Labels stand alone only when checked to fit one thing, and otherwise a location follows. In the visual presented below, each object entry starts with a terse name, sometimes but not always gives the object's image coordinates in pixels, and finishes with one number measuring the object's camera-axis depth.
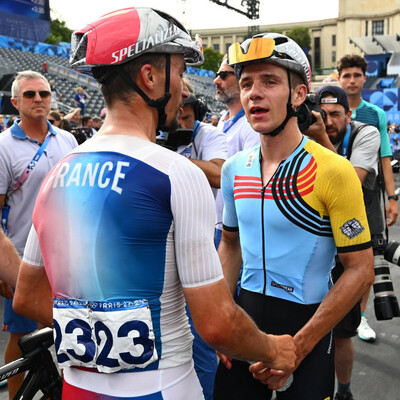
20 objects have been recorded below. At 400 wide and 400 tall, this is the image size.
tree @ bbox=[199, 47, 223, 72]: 74.38
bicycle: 2.30
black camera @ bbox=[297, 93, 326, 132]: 2.22
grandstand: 26.75
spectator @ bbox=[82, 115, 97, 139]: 11.56
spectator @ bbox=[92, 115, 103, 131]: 11.79
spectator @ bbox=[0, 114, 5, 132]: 10.96
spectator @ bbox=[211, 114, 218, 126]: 13.86
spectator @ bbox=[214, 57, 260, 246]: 3.38
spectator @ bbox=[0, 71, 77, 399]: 3.26
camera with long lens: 3.01
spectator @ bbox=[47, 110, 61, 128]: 7.61
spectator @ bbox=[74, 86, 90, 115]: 20.23
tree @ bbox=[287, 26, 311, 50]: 87.94
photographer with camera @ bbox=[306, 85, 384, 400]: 3.04
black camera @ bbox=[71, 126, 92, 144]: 6.35
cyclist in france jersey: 1.28
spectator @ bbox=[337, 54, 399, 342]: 4.22
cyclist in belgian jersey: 1.85
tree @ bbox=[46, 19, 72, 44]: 62.60
